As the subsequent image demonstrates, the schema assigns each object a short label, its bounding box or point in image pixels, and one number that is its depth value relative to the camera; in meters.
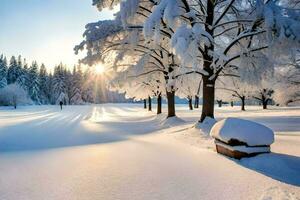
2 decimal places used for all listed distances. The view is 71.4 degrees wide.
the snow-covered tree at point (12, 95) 42.48
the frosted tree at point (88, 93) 59.97
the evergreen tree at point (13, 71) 49.66
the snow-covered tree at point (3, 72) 45.12
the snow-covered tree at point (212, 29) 6.79
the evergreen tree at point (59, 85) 54.95
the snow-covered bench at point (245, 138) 4.62
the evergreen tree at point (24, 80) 48.93
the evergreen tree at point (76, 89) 56.91
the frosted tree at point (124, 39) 9.03
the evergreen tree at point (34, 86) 51.59
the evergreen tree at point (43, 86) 56.17
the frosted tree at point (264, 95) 27.72
